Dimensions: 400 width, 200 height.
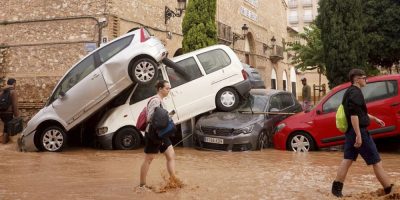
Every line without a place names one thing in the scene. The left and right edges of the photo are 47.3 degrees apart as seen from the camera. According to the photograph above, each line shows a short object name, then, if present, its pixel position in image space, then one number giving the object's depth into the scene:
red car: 9.45
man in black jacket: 11.66
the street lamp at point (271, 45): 30.02
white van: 10.98
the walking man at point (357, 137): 5.44
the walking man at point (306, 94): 14.73
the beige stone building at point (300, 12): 63.28
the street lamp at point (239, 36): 23.91
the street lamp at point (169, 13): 17.80
